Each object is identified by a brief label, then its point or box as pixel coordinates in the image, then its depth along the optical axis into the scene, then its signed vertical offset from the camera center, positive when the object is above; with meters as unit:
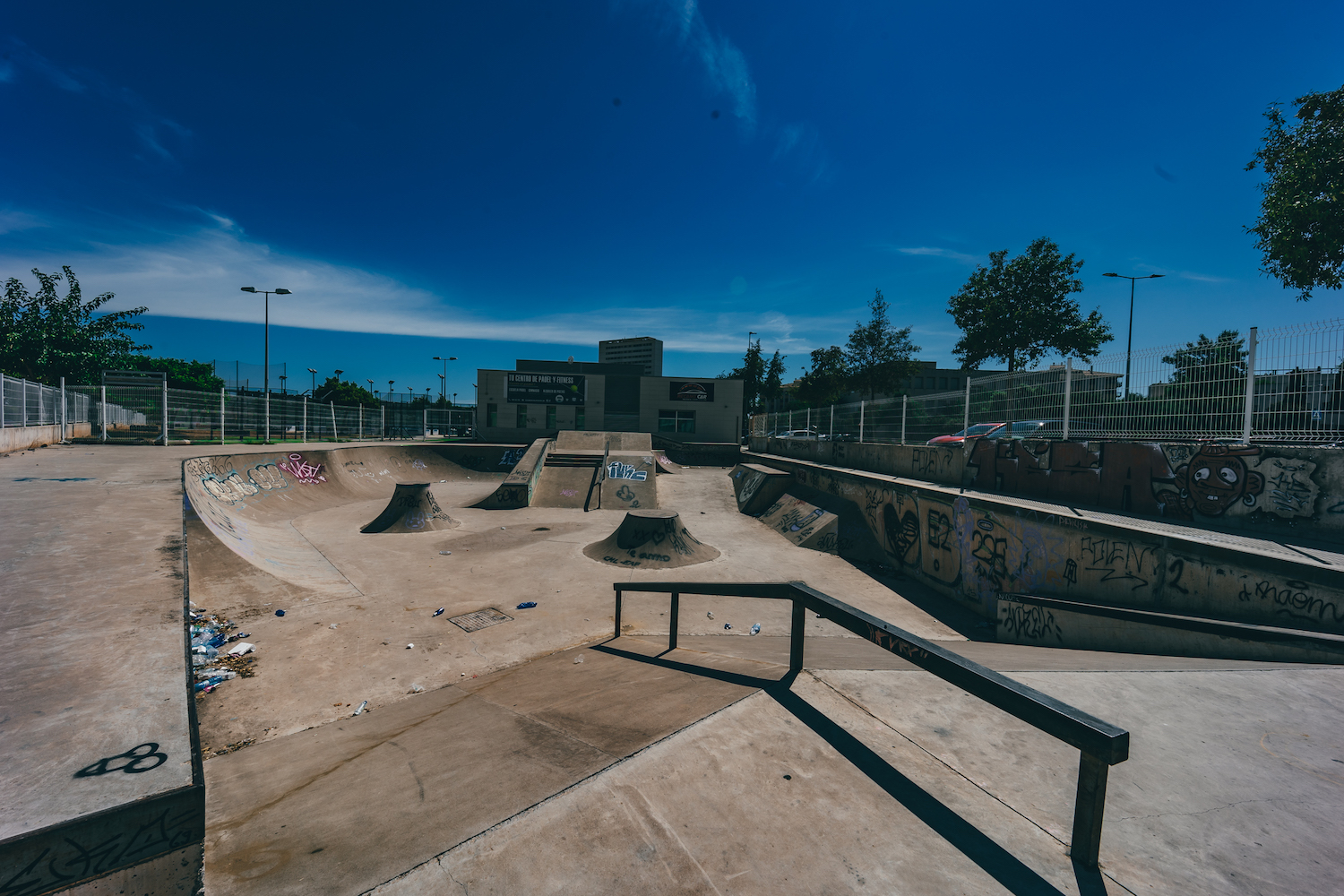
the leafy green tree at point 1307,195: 14.41 +7.23
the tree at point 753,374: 44.94 +4.81
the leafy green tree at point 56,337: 24.83 +3.37
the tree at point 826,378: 38.00 +4.14
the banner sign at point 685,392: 35.50 +2.33
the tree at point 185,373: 51.16 +4.18
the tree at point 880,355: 34.03 +5.21
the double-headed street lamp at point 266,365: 24.70 +2.43
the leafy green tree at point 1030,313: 27.80 +6.85
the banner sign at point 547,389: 33.78 +2.16
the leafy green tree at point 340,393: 72.19 +3.19
